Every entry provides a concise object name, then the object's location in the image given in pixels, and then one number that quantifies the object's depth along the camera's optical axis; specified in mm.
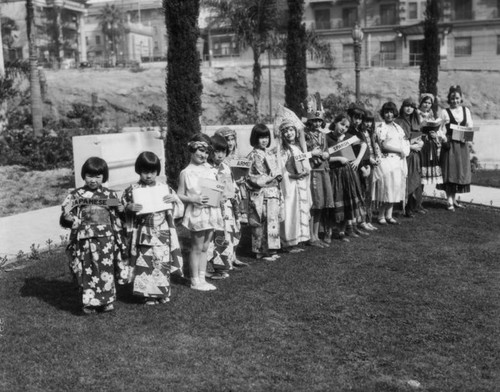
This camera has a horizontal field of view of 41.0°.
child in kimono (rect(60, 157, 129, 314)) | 5645
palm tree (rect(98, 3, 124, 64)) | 74312
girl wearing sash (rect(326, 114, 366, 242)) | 8703
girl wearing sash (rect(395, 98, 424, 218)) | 10454
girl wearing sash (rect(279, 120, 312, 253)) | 8047
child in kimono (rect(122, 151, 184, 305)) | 5949
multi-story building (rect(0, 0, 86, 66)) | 62656
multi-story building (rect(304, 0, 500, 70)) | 46250
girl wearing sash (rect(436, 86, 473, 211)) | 11039
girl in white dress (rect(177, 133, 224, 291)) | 6547
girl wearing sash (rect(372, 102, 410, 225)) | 9867
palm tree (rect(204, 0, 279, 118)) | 26656
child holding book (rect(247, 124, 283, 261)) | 7668
